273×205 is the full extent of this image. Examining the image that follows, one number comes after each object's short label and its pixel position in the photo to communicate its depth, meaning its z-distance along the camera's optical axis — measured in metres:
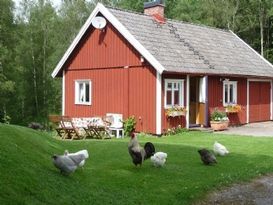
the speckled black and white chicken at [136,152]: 11.03
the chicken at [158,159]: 11.41
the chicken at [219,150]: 13.71
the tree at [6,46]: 36.66
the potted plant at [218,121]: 22.33
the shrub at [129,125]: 21.62
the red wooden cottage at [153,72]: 21.25
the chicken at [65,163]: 9.07
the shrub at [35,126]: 21.65
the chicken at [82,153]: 9.86
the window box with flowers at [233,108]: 24.61
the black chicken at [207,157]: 12.09
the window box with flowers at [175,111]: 21.00
